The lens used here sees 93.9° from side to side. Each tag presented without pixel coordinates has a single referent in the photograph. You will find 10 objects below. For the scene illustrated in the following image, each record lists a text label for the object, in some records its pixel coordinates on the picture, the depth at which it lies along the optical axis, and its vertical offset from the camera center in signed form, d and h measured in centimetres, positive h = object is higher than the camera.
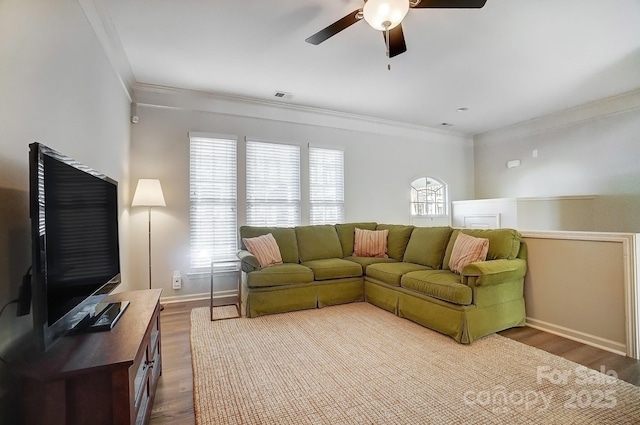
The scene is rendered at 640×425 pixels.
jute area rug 168 -114
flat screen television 107 -13
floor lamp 351 +27
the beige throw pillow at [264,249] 359 -43
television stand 105 -60
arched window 589 +27
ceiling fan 192 +133
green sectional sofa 265 -70
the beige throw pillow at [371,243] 423 -45
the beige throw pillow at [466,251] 294 -42
